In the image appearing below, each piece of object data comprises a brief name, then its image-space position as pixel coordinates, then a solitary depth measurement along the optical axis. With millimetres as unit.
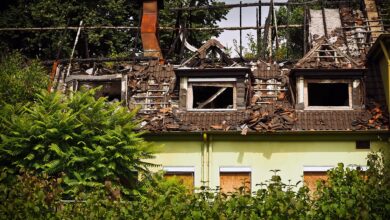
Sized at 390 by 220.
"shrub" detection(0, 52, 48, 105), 21578
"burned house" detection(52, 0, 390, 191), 19875
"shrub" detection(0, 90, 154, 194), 16031
